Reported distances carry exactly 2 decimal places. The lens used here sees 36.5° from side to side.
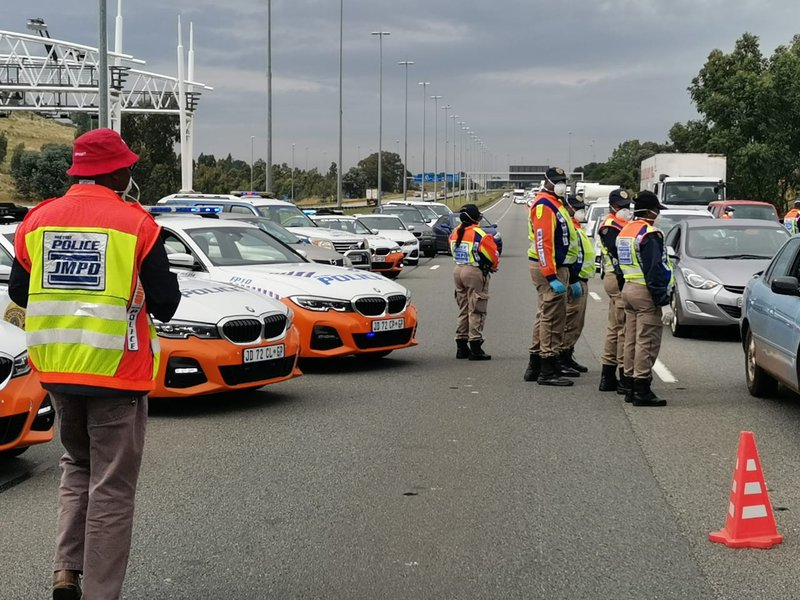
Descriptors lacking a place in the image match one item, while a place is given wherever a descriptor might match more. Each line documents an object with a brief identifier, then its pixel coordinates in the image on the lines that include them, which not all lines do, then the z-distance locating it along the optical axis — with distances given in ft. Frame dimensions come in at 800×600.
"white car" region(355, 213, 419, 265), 107.14
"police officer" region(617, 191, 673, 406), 32.17
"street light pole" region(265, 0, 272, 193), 130.62
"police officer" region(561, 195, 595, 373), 37.68
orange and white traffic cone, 18.70
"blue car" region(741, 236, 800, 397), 29.25
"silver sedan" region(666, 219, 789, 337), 48.11
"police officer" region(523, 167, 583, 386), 34.88
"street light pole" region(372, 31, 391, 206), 213.25
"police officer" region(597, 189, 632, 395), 34.63
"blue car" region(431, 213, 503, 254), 127.34
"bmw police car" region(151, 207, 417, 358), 37.86
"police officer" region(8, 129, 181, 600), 14.08
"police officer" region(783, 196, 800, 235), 78.91
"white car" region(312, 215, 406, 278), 91.50
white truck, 113.39
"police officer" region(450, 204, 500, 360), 41.81
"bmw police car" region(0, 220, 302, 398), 30.37
